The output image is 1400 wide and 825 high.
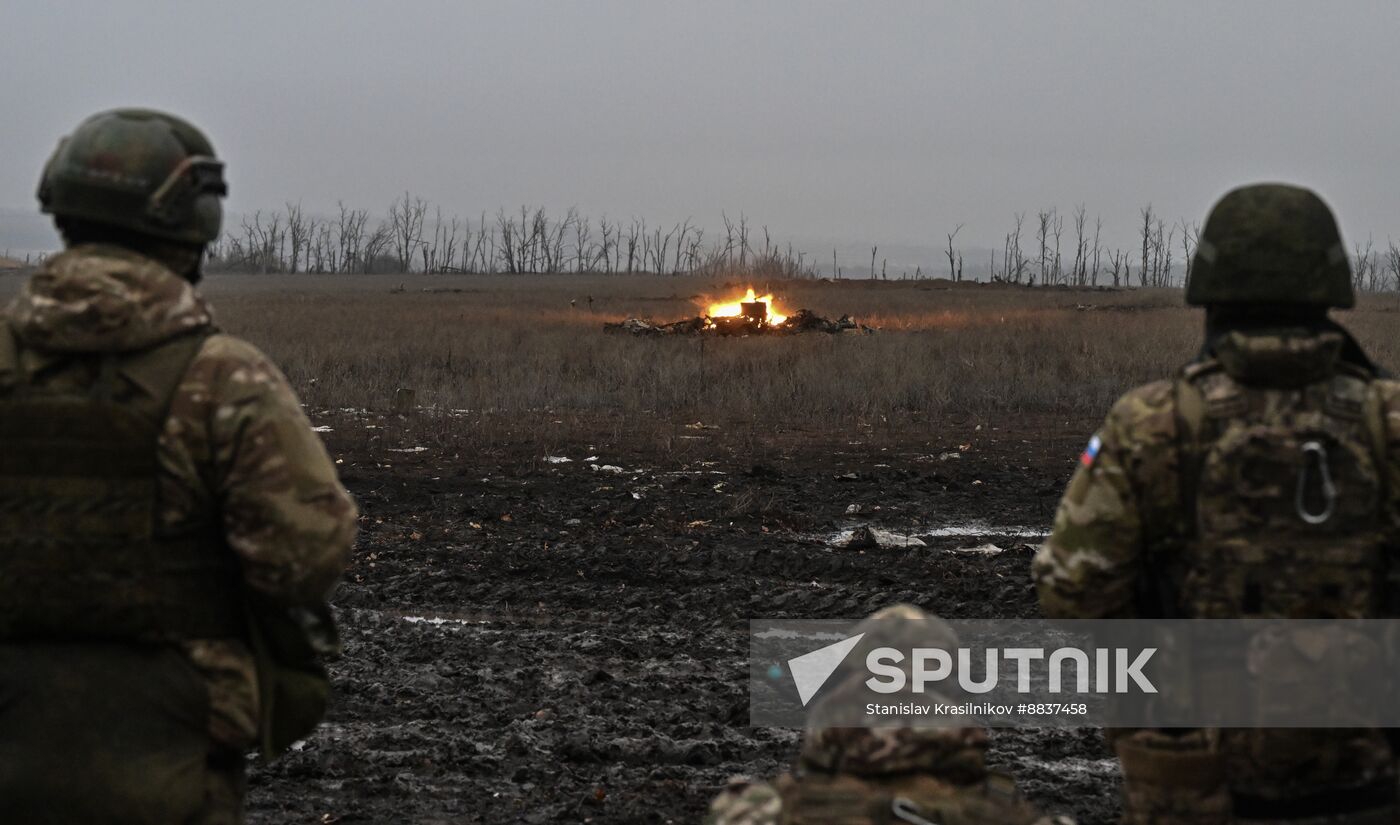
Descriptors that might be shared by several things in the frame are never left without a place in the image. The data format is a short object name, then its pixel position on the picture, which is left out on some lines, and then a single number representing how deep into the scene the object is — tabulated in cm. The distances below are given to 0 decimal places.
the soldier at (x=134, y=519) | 544
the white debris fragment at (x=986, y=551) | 1930
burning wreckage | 6091
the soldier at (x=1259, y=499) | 580
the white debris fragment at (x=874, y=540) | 1984
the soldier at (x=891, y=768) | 482
